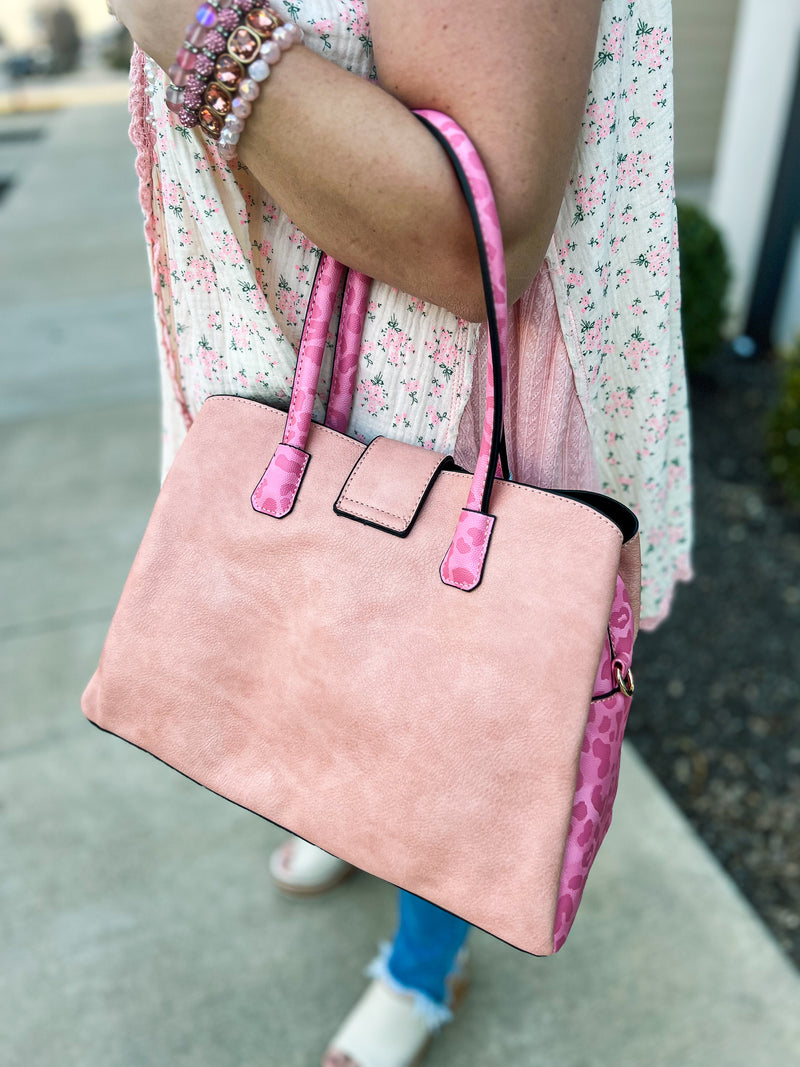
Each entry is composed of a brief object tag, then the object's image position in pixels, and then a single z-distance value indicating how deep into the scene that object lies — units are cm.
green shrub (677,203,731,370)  380
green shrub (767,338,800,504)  322
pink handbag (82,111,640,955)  86
